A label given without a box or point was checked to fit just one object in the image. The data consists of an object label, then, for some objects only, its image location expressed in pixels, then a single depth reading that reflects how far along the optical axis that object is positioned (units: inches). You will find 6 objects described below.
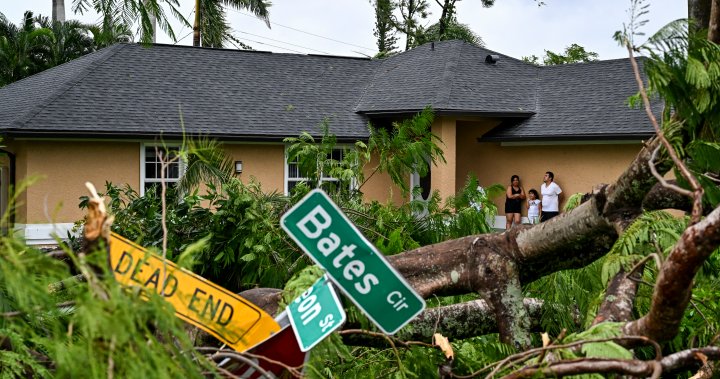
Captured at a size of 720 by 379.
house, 693.3
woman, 754.2
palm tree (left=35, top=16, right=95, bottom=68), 1207.6
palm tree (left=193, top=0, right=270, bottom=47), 1146.0
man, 718.5
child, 737.0
